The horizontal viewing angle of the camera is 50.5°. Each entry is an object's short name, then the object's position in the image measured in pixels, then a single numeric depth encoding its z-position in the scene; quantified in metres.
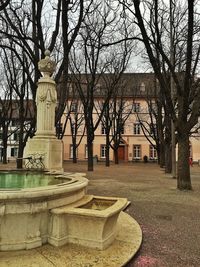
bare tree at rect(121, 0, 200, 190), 8.29
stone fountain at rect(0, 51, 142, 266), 3.22
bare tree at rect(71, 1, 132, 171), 17.31
